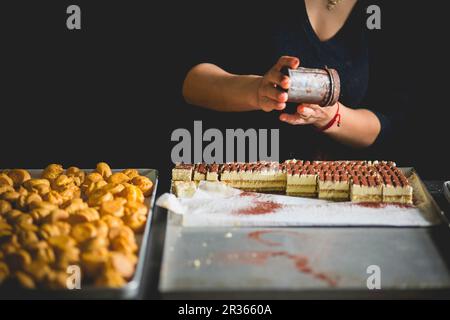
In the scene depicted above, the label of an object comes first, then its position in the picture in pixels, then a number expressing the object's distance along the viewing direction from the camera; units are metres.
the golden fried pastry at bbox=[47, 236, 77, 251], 1.95
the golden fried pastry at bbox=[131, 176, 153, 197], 2.77
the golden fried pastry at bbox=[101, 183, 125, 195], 2.58
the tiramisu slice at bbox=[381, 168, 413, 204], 2.76
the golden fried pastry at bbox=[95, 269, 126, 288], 1.82
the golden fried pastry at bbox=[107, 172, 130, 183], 2.82
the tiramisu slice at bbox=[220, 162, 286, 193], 2.96
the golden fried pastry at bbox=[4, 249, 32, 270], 1.88
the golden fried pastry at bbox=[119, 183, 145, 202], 2.56
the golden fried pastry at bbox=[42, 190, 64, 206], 2.46
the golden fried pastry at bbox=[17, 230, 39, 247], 1.98
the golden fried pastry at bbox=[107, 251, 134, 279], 1.88
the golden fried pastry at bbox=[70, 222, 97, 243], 2.05
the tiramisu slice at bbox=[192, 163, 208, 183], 2.99
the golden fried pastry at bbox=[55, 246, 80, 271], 1.89
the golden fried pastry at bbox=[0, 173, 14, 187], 2.74
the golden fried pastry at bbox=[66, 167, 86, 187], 2.85
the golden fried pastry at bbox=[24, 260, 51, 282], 1.83
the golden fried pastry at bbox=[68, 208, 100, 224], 2.21
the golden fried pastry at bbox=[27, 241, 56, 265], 1.90
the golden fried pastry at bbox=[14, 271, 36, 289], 1.80
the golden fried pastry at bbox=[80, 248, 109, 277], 1.90
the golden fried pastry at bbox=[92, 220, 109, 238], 2.09
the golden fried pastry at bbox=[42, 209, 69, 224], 2.20
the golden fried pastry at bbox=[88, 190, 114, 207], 2.46
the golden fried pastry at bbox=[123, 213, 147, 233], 2.31
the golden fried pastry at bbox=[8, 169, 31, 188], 2.85
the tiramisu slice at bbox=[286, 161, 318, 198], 2.89
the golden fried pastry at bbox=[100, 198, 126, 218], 2.34
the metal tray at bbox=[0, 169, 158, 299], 1.77
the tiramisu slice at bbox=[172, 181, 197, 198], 2.85
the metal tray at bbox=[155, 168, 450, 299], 1.91
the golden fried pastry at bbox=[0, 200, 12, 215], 2.33
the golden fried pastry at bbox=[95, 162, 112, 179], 2.95
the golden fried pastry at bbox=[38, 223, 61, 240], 2.04
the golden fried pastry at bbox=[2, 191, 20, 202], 2.48
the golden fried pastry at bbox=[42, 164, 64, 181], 2.91
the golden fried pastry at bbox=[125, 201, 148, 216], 2.39
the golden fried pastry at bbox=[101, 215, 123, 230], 2.19
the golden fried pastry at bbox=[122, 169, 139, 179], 2.94
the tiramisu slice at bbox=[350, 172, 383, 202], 2.77
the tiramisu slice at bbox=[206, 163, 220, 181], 2.98
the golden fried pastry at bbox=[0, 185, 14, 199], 2.58
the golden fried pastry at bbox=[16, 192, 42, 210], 2.44
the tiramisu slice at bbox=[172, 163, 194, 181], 2.98
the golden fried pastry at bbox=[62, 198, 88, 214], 2.32
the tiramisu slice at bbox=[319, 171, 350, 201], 2.83
